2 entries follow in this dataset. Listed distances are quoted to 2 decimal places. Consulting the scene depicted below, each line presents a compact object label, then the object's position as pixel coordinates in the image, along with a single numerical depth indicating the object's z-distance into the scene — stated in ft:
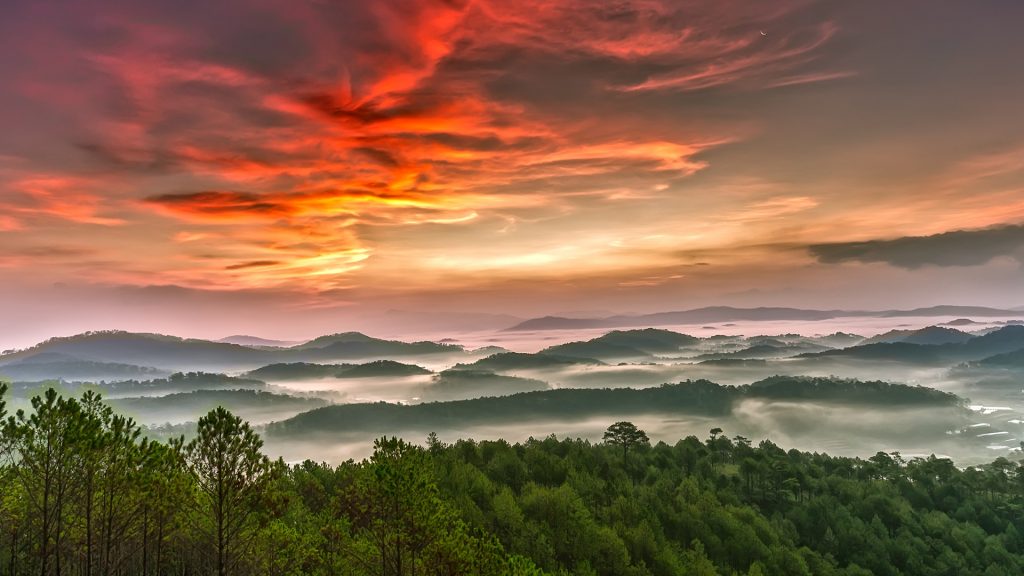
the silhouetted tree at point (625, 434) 613.11
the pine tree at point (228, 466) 141.90
